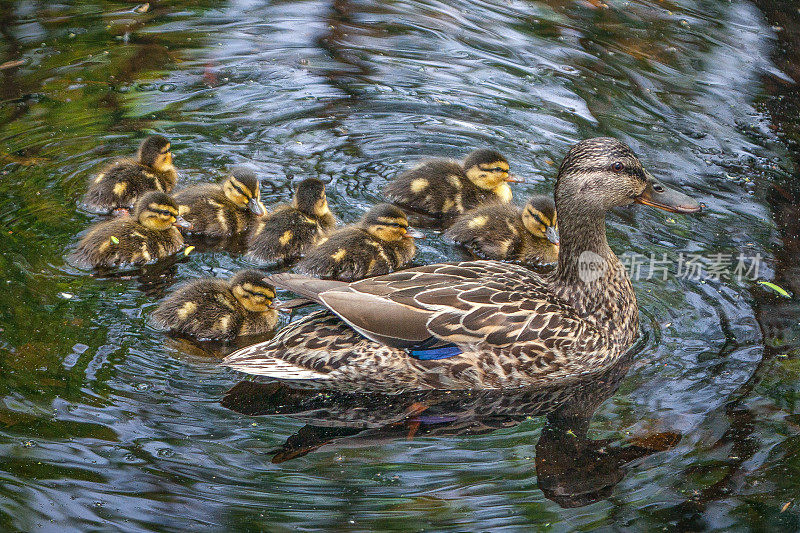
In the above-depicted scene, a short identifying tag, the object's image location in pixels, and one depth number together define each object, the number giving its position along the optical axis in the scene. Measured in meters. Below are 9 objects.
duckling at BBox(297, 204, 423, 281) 8.89
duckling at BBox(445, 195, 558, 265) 9.38
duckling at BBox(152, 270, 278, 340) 7.76
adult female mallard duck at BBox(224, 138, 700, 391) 7.31
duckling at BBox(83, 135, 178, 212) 9.53
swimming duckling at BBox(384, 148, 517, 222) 10.00
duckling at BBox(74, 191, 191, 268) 8.57
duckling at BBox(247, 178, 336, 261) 9.04
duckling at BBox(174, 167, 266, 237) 9.32
